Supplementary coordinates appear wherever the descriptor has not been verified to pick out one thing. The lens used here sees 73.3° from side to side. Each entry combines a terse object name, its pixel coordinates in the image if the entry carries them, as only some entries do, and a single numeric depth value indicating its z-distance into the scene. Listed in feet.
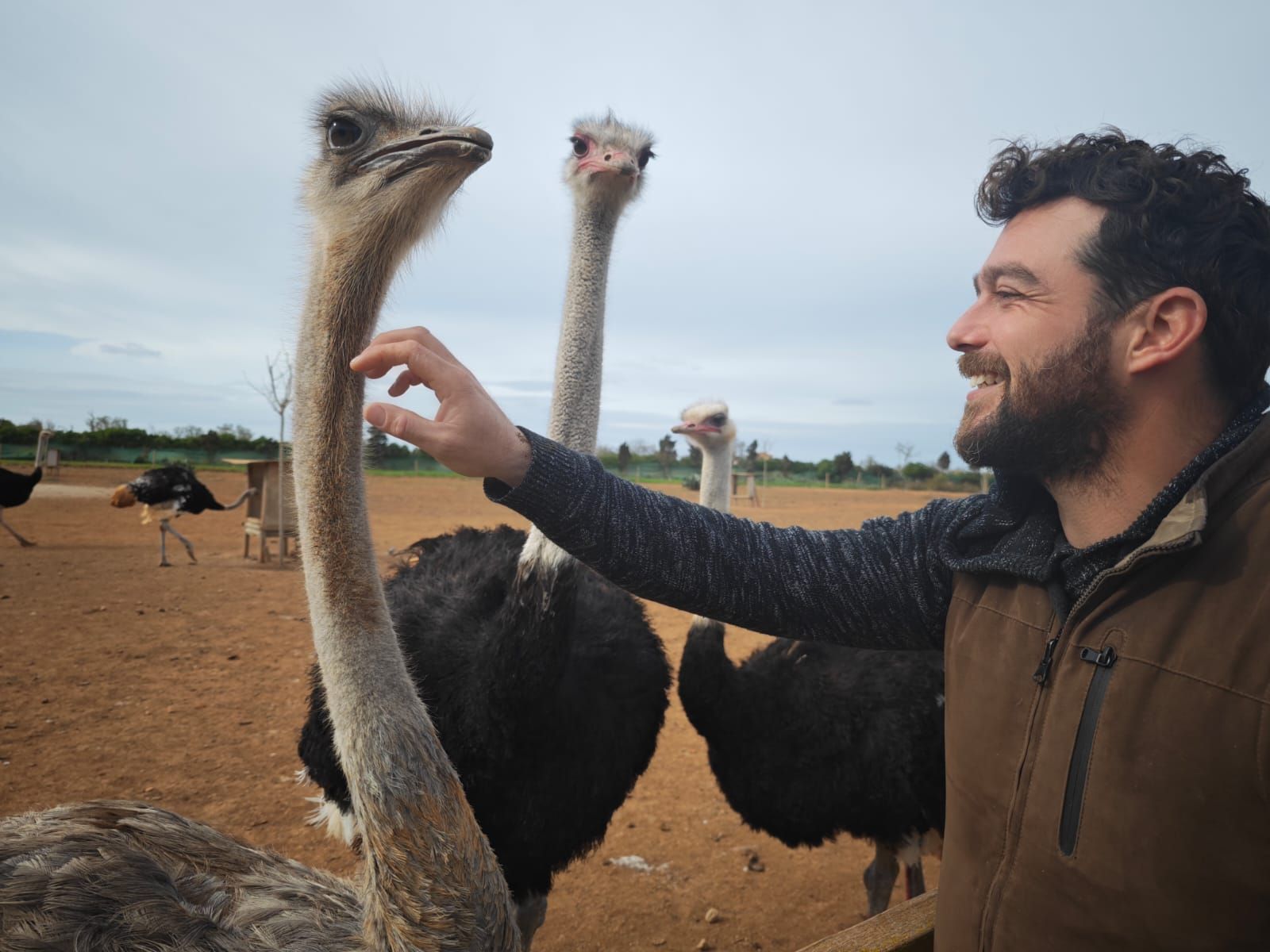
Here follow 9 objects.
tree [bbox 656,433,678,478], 141.90
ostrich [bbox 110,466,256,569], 33.55
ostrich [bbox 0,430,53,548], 34.87
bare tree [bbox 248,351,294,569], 25.55
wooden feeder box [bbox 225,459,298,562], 32.42
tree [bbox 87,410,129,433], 118.62
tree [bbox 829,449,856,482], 164.86
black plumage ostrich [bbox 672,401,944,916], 9.87
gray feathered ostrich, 4.64
